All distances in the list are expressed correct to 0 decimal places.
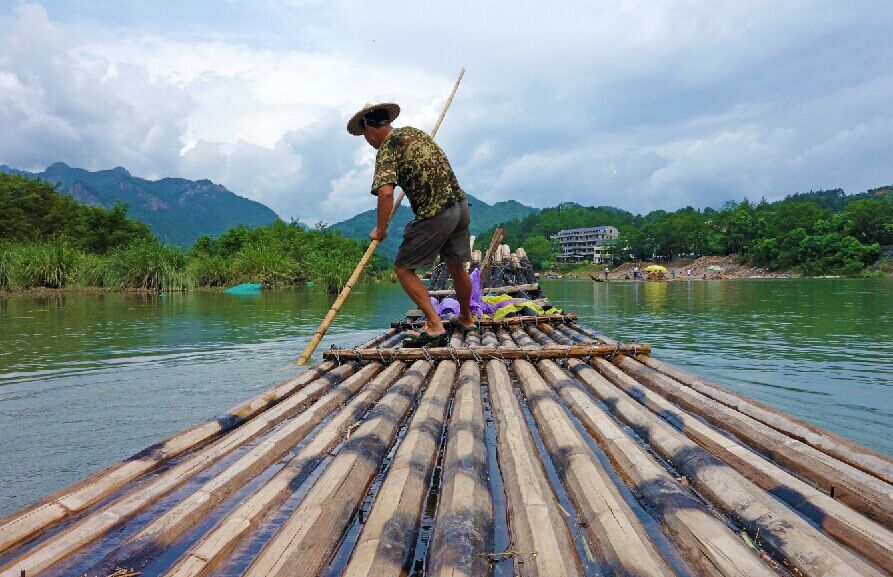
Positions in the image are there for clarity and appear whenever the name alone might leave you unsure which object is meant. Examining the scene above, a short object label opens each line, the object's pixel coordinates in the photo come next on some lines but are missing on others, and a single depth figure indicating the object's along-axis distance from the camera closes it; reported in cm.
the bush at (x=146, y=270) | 2669
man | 468
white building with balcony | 12950
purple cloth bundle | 834
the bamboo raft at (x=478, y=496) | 160
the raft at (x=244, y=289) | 2906
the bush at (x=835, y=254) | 6156
